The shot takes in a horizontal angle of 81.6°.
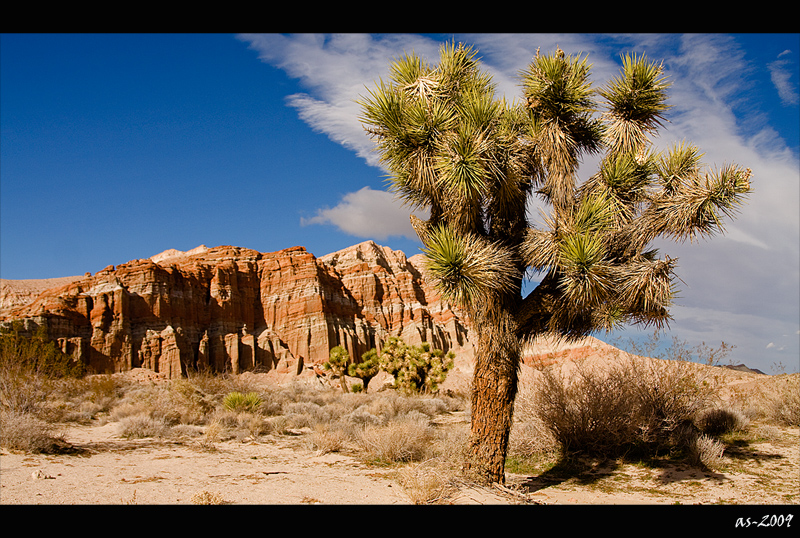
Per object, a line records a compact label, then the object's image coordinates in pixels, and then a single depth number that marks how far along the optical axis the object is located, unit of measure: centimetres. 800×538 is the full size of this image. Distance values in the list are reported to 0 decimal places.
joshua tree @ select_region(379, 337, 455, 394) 2602
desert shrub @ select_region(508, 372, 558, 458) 1056
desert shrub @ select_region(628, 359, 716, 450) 1033
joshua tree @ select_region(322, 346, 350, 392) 3228
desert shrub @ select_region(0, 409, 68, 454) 884
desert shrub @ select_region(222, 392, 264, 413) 1530
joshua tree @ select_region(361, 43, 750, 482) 676
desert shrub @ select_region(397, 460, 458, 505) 633
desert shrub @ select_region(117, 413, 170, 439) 1167
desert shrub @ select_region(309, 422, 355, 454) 1080
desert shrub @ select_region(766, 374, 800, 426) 1272
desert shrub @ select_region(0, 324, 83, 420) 1103
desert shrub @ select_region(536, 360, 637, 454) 1005
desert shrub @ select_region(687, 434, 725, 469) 895
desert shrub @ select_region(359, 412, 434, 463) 980
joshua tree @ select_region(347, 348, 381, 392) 3001
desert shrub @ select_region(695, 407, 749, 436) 1198
